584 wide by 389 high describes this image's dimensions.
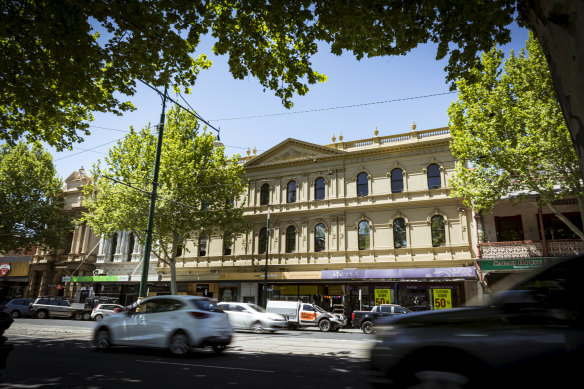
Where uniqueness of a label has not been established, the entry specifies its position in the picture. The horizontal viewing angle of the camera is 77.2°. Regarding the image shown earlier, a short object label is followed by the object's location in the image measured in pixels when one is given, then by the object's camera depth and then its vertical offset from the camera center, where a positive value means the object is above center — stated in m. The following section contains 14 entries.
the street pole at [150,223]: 15.59 +2.63
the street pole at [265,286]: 25.27 -0.02
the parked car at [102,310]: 25.75 -1.90
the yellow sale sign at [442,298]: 22.67 -0.51
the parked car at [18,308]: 26.92 -1.97
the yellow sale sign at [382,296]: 24.25 -0.51
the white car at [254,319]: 18.20 -1.65
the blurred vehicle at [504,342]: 3.35 -0.49
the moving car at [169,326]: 8.76 -1.03
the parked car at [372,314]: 20.25 -1.39
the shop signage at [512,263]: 19.48 +1.48
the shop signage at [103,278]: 31.48 +0.34
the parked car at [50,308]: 26.55 -1.90
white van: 21.36 -1.66
